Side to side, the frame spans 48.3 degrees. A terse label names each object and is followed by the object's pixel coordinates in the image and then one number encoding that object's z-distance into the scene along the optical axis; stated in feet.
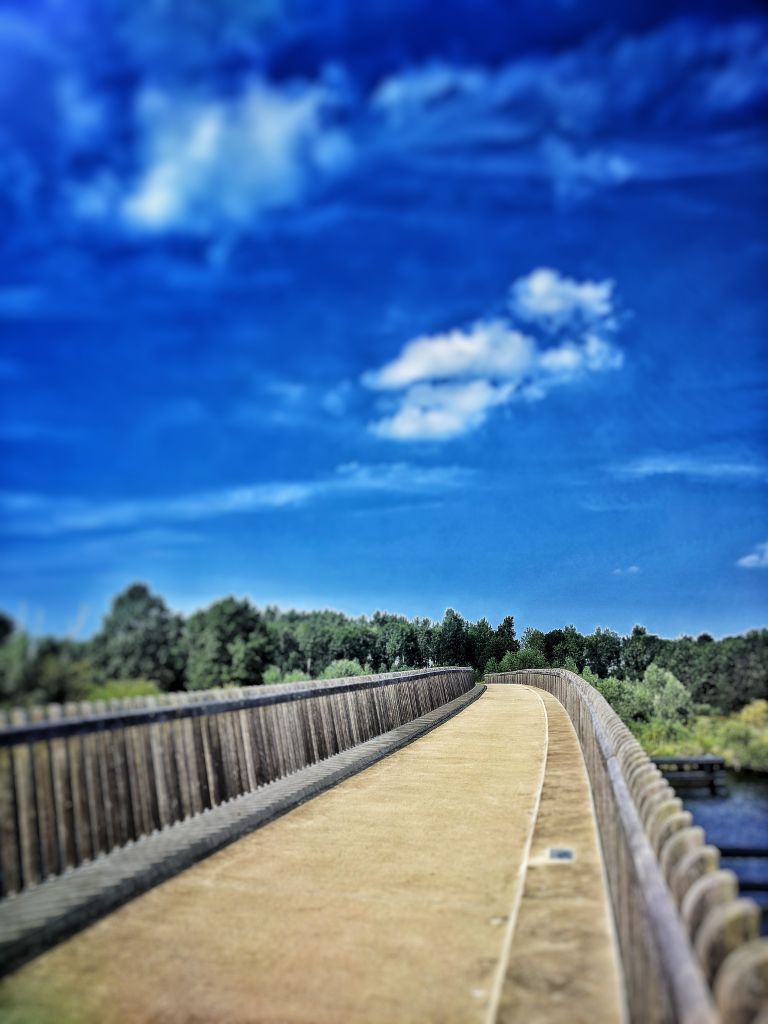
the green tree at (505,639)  202.49
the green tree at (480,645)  206.54
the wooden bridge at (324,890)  10.84
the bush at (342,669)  136.79
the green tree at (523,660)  136.99
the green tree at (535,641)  124.55
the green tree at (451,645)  206.18
